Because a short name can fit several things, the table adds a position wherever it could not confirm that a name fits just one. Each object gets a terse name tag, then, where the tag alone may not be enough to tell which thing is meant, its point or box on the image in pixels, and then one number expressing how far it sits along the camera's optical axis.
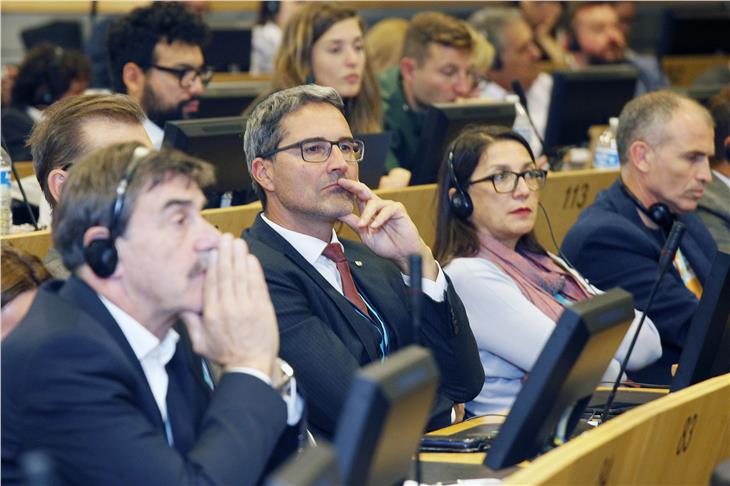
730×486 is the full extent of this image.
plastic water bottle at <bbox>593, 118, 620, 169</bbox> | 8.79
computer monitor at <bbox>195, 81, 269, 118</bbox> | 8.15
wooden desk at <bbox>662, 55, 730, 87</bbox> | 14.72
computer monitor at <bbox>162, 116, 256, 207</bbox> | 5.92
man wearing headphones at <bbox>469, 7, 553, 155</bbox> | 11.22
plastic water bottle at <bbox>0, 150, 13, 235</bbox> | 6.00
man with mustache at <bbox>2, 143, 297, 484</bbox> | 3.28
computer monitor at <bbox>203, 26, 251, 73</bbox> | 11.83
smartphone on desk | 4.38
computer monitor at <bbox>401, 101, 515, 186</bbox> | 7.12
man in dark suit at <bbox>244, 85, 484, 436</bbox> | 4.94
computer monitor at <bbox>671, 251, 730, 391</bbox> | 4.49
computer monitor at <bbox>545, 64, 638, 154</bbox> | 9.03
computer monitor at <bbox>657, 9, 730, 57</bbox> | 14.73
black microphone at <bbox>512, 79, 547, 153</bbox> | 9.55
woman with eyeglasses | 5.66
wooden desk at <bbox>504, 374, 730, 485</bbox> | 3.14
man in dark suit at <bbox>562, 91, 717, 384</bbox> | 6.52
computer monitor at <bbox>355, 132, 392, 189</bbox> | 6.84
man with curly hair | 8.07
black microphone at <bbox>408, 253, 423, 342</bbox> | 3.35
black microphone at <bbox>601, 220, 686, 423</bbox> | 4.41
